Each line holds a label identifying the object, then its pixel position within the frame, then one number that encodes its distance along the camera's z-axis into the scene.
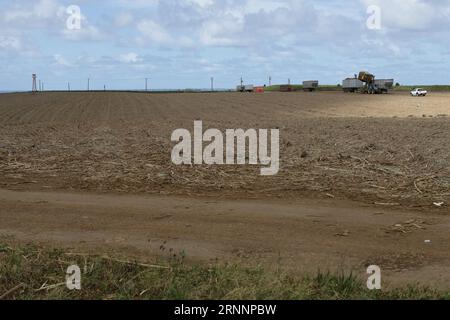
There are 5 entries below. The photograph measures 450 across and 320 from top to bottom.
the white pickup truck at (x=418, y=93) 68.91
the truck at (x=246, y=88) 116.47
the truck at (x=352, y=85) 82.94
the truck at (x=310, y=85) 100.46
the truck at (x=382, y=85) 77.38
